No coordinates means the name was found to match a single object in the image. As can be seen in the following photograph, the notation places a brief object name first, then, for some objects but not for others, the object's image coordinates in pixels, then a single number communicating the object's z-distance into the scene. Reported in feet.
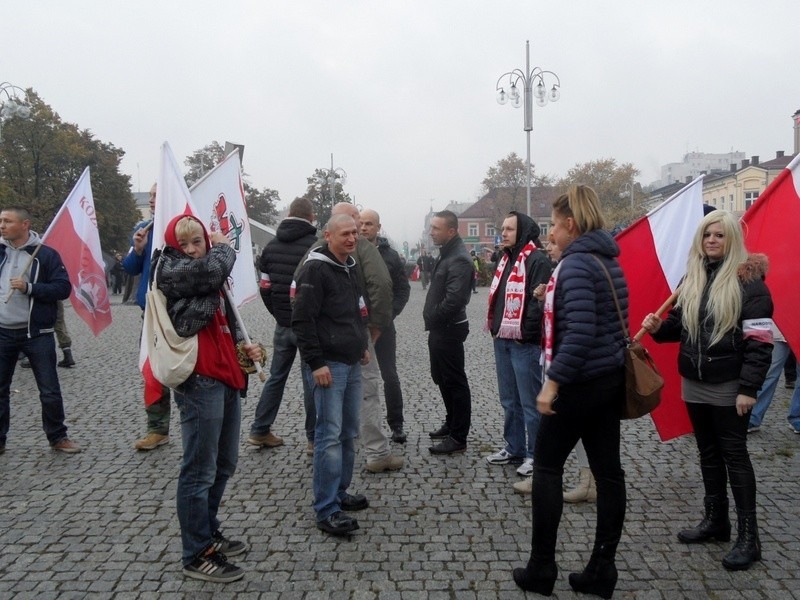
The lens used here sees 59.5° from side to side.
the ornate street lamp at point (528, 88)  75.10
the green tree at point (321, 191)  173.39
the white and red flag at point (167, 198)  16.12
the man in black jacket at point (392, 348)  20.49
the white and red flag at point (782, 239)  14.75
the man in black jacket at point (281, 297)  19.02
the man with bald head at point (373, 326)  17.34
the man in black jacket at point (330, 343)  13.78
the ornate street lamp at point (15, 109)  113.50
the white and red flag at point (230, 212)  21.16
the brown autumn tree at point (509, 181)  227.81
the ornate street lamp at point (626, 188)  220.02
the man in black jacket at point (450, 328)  19.27
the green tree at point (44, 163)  119.85
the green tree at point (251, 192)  206.80
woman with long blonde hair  12.39
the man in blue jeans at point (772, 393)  21.15
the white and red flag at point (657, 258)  17.15
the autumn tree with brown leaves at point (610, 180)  215.72
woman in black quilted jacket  10.89
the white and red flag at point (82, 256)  21.86
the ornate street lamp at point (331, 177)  156.35
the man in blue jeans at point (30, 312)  19.11
